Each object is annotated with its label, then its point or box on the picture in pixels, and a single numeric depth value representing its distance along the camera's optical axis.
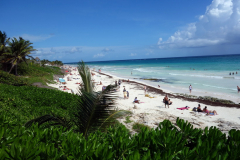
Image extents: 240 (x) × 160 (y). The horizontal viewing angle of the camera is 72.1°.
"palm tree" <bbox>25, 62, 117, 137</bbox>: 3.60
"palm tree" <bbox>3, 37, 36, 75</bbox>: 20.52
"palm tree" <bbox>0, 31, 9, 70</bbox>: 20.34
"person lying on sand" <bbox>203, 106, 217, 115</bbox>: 12.77
